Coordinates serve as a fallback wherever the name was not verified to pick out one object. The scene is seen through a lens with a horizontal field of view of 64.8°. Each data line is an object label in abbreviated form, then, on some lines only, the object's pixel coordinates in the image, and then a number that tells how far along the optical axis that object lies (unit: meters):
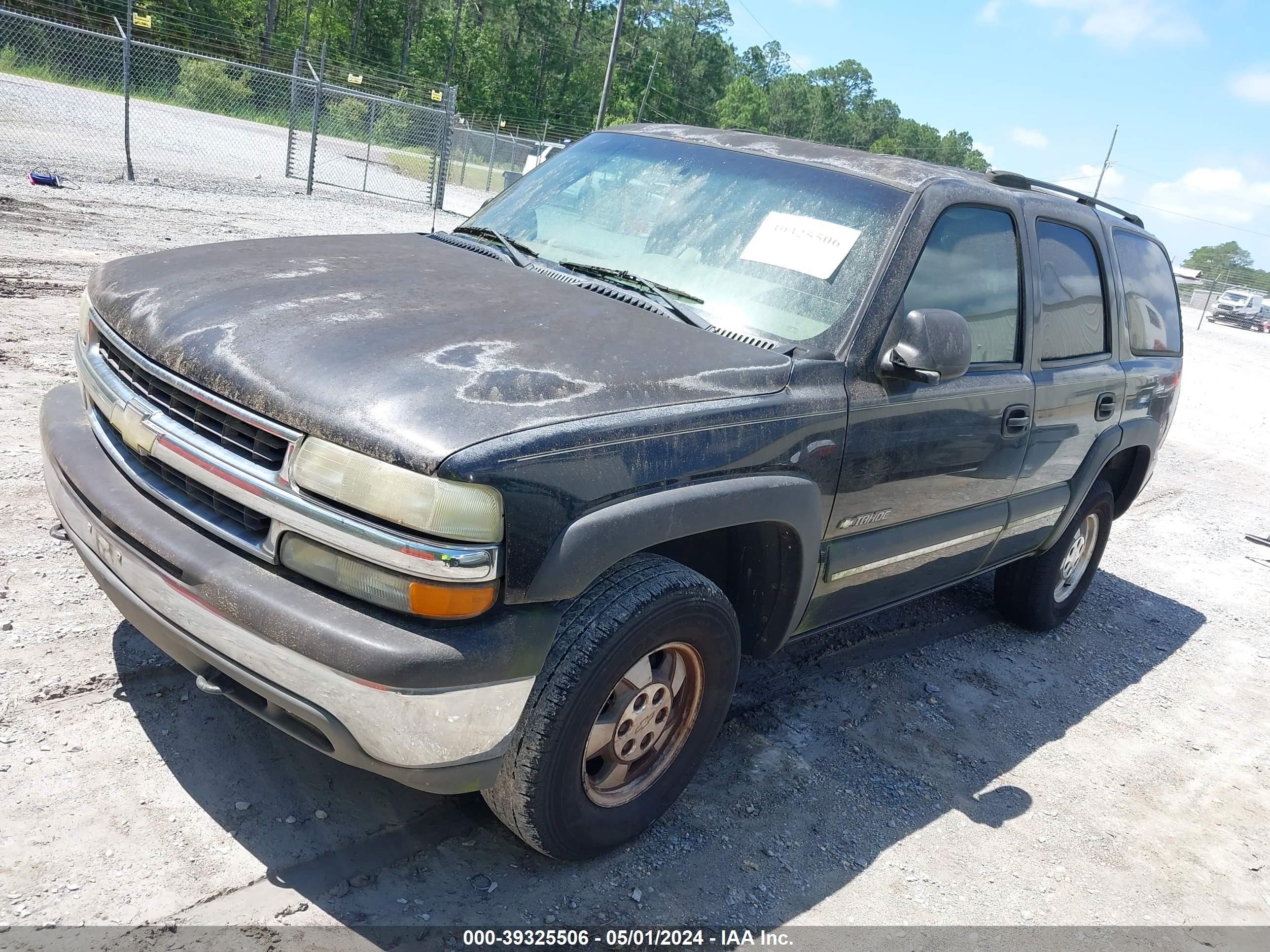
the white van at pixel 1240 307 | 44.69
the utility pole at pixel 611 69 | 23.03
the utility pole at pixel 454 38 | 65.62
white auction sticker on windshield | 3.26
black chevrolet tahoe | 2.19
